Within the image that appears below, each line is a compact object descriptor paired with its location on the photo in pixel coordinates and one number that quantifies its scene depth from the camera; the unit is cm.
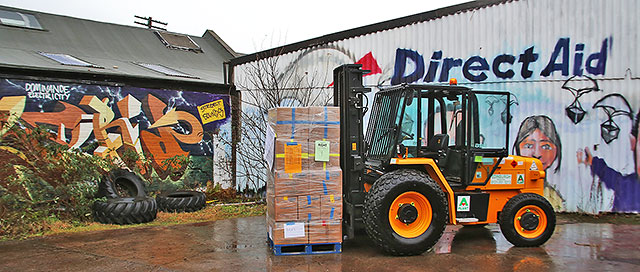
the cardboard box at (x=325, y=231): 692
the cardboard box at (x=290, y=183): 685
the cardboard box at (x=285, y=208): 684
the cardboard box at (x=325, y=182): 693
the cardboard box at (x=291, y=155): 694
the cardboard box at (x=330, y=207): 694
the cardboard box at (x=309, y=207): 689
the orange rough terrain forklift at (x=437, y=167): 689
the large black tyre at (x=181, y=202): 1060
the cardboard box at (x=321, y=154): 700
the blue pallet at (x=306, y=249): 691
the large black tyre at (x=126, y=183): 1054
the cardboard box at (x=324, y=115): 707
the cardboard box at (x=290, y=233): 684
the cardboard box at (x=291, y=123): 699
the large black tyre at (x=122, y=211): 920
